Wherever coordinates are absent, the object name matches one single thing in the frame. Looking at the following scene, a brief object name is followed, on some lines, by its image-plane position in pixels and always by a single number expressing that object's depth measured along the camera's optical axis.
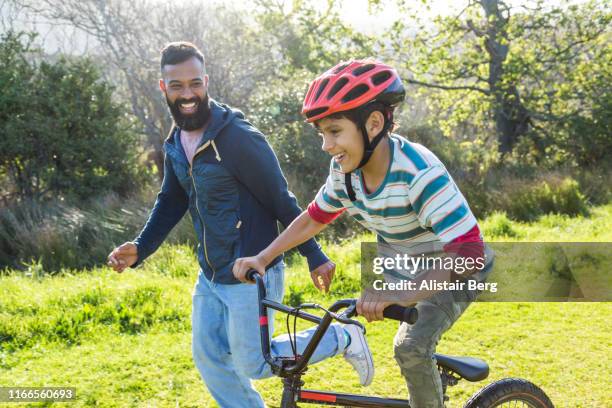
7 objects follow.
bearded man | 3.47
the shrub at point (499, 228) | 9.05
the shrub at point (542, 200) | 11.30
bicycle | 2.49
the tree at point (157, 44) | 15.23
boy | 2.71
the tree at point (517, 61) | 15.09
